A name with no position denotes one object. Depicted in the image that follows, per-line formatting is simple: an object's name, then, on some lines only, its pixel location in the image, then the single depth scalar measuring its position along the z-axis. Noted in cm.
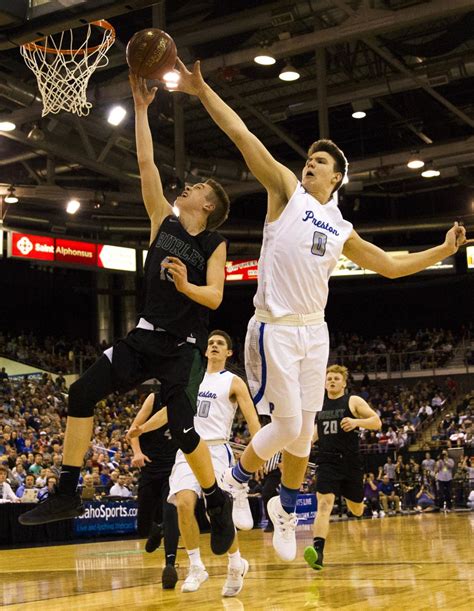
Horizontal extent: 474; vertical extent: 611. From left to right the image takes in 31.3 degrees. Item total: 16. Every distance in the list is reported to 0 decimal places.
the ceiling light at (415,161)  2188
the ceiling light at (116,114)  1694
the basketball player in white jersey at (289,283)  530
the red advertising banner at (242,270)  3098
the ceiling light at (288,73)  1768
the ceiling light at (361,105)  2112
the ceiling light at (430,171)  2292
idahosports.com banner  1648
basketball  557
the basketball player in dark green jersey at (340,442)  892
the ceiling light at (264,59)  1591
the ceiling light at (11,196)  2185
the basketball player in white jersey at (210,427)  673
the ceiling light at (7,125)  1784
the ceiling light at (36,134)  1833
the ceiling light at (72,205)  2239
